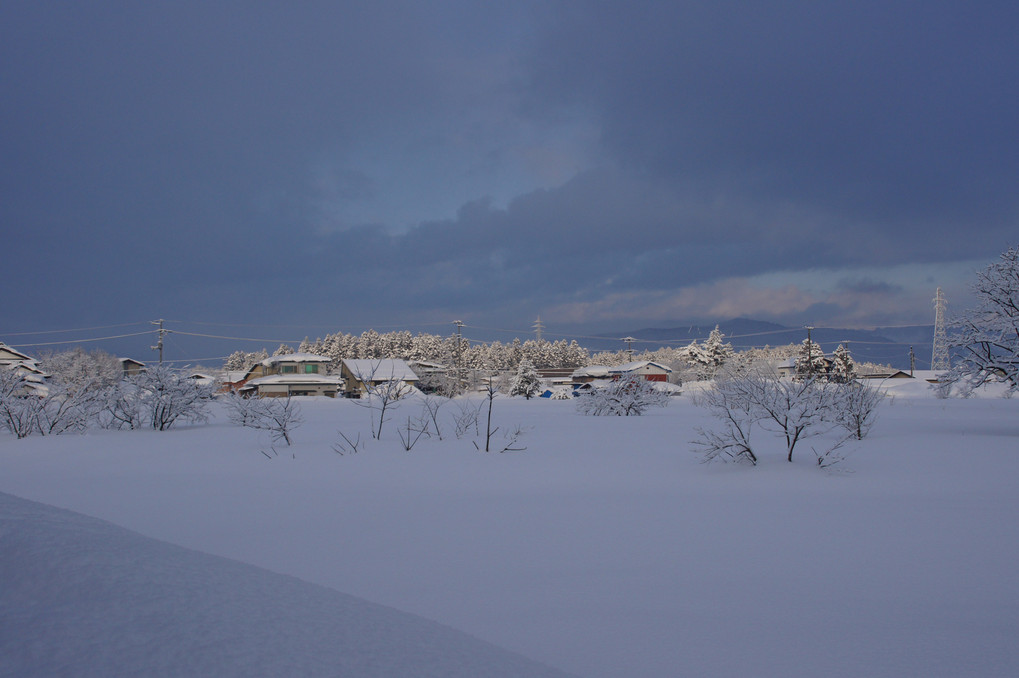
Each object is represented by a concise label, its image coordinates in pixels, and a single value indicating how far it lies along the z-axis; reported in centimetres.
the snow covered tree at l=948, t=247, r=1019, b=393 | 1617
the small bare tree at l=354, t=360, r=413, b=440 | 1453
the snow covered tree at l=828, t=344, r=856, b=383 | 6401
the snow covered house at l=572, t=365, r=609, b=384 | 8006
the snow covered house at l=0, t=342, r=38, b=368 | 5122
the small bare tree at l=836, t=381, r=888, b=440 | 1379
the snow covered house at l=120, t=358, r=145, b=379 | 7212
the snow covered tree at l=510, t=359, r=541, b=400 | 5862
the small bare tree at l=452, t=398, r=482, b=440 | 1514
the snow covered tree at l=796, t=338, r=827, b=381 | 5369
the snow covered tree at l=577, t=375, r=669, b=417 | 2594
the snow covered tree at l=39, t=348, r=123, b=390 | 5718
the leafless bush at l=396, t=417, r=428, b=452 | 1303
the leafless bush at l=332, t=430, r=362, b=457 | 1262
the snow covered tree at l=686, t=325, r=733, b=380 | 7306
